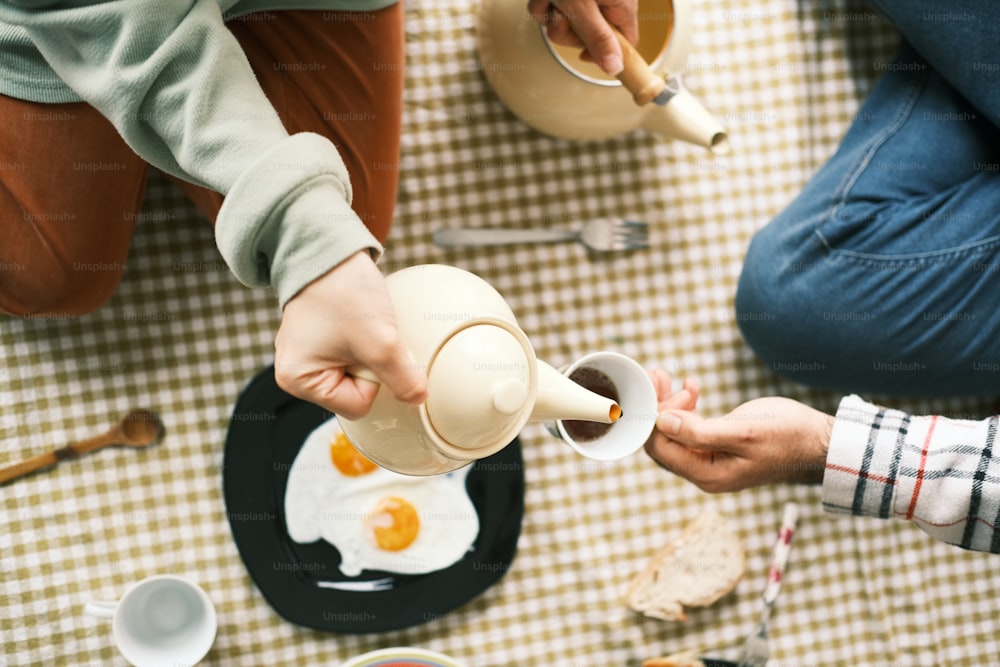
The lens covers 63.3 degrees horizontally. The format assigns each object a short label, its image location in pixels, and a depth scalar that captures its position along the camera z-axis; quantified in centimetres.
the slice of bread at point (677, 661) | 96
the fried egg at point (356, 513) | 93
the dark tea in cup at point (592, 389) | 77
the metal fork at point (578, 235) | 97
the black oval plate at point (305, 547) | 91
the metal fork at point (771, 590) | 97
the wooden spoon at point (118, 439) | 92
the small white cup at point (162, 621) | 87
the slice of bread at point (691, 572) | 97
